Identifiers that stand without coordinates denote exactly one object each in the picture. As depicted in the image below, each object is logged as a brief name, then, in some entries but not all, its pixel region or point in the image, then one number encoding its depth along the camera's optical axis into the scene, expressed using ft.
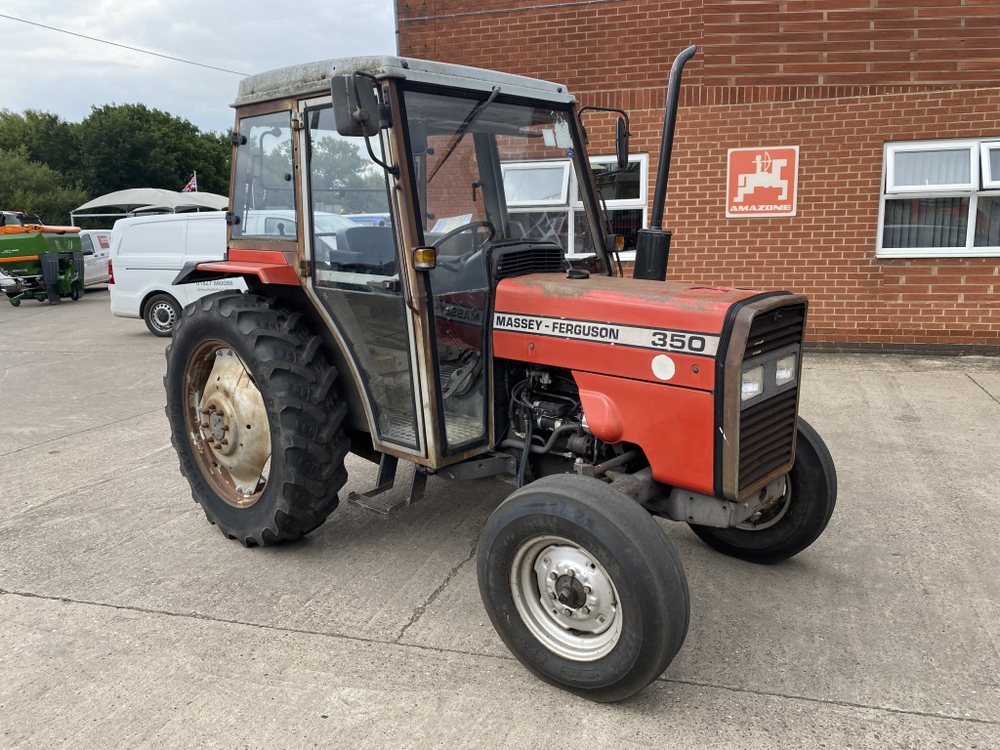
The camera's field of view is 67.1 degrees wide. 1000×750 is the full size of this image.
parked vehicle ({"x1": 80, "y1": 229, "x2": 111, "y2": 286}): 59.93
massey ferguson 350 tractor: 8.92
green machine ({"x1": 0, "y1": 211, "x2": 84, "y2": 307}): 51.13
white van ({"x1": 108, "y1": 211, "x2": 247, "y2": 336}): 34.58
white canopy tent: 97.27
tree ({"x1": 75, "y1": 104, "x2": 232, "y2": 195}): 135.13
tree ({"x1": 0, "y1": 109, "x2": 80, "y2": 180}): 133.80
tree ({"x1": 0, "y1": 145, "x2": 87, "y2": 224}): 99.81
